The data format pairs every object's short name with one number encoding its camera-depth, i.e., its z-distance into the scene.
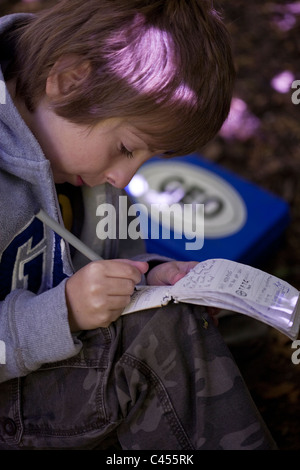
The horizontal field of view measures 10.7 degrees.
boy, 1.47
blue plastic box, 1.86
